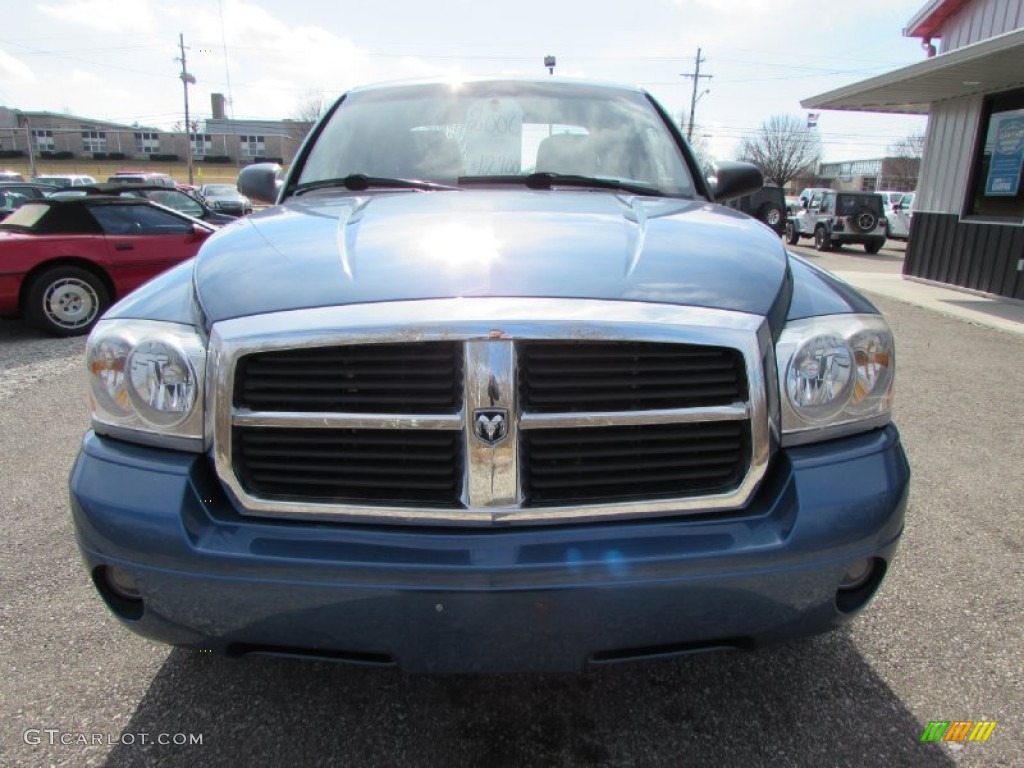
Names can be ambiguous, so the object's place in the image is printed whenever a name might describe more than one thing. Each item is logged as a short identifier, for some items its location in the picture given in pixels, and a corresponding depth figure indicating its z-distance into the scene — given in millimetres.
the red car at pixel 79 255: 7156
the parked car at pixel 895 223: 25148
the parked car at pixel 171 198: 9107
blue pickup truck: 1434
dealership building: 10258
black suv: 20531
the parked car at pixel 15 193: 14137
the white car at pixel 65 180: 31862
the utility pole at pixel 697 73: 51375
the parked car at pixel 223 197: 25000
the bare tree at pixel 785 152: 54938
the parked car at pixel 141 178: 31147
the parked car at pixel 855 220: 21000
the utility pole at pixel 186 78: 53250
